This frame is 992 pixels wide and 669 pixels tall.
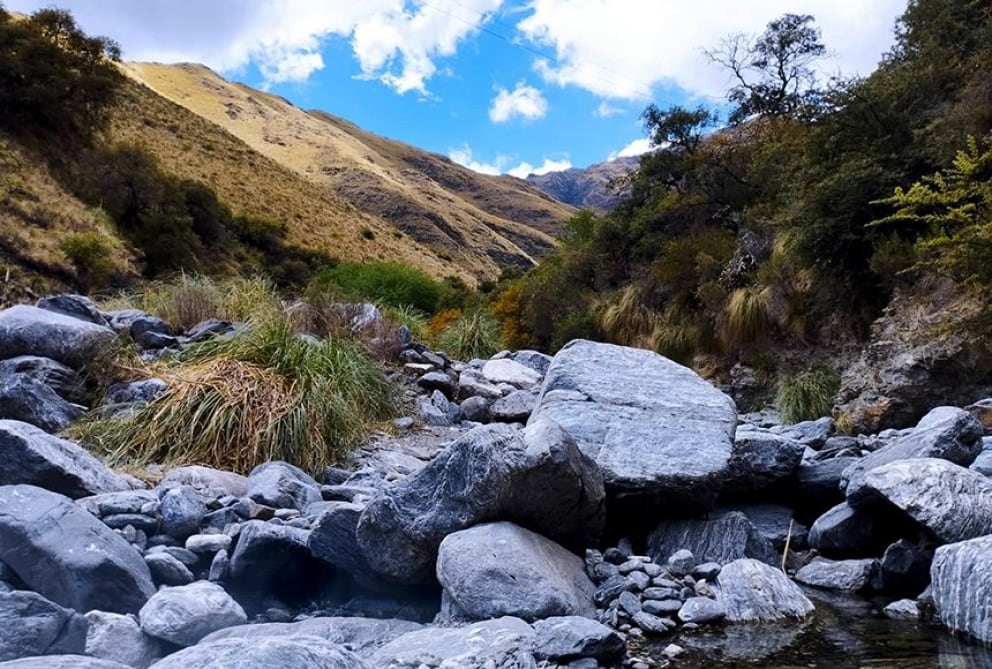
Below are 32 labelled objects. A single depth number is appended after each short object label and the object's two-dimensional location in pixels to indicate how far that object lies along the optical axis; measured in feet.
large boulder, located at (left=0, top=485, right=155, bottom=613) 11.60
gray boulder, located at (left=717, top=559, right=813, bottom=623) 13.02
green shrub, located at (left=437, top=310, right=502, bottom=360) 53.01
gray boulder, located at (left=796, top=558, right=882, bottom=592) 14.47
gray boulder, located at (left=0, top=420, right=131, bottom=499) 14.87
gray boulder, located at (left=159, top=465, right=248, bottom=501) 17.06
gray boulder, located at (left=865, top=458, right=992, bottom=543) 14.08
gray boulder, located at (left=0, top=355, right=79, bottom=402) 23.58
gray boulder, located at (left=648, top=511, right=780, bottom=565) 15.74
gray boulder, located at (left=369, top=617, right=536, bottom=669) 10.57
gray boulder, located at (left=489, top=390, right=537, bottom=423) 29.43
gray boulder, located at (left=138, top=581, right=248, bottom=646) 11.01
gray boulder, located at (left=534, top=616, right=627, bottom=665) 10.82
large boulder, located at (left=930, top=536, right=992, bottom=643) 11.48
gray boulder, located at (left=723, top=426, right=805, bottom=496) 18.86
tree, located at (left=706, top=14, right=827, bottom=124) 58.54
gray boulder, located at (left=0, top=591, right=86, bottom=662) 9.72
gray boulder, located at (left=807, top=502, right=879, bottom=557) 16.08
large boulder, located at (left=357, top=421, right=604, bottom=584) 13.56
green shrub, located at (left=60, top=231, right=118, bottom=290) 70.90
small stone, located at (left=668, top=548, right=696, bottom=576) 14.71
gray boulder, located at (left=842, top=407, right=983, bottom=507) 17.44
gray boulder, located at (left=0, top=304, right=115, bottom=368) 24.95
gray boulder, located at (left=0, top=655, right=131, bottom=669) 7.78
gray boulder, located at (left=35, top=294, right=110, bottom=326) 29.66
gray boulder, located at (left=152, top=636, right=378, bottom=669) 7.97
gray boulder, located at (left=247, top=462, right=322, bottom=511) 16.43
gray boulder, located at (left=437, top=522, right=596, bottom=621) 12.26
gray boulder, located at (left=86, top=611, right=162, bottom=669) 10.43
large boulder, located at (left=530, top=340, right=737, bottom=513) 16.47
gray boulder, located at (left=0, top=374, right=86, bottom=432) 21.03
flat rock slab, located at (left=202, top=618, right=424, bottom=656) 11.20
